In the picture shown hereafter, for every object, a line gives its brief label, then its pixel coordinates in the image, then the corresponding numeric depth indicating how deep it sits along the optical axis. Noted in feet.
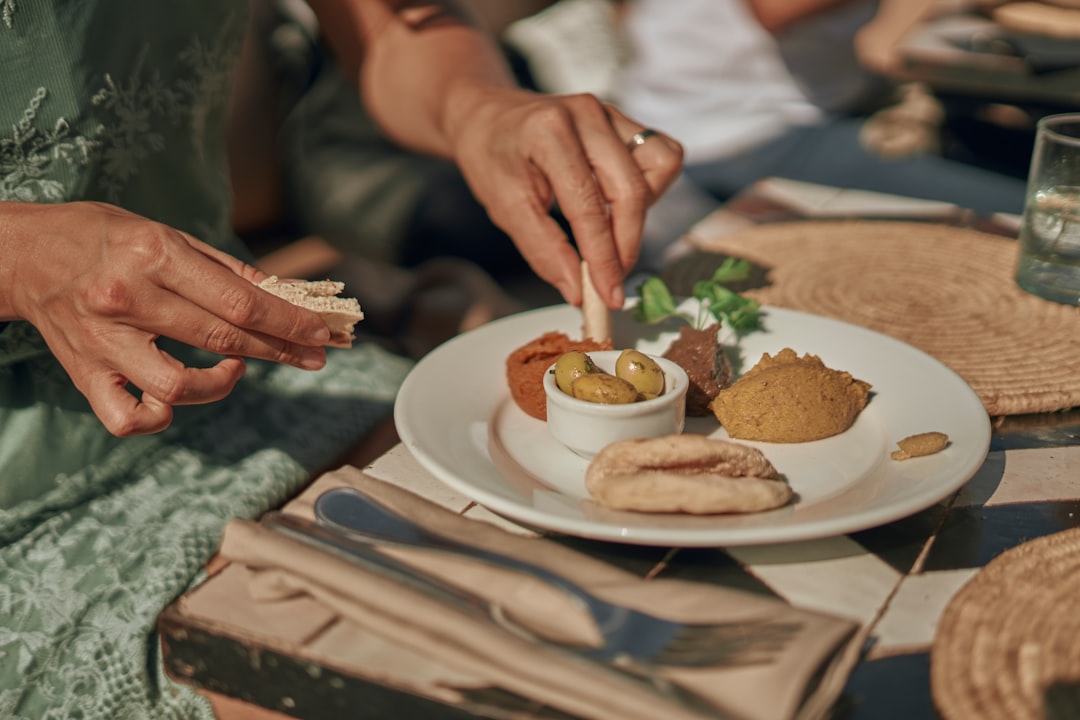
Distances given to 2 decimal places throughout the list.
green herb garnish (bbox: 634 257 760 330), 3.51
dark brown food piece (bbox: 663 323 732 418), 3.07
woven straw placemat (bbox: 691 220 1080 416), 3.36
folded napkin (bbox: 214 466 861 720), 1.81
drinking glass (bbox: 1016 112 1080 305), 3.60
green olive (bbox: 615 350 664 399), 2.86
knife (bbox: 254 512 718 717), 1.82
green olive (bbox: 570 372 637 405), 2.75
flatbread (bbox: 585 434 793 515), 2.32
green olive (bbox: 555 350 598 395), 2.85
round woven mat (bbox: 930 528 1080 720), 1.89
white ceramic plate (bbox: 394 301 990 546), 2.30
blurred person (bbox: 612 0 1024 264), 7.71
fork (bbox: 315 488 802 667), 1.89
